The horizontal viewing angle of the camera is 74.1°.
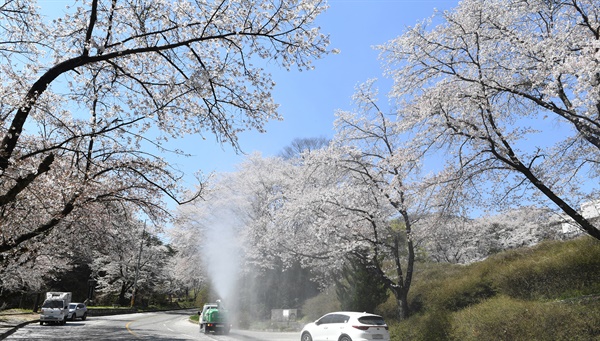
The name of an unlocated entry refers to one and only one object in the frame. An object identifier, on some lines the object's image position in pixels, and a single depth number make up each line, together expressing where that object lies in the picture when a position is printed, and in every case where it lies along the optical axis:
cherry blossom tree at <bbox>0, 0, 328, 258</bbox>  7.26
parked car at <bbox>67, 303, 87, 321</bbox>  30.02
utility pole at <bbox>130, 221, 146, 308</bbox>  46.50
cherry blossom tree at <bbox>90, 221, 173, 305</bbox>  52.75
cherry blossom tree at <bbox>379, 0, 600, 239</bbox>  10.60
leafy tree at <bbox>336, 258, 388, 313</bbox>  18.97
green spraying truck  21.77
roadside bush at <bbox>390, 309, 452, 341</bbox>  13.26
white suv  12.57
